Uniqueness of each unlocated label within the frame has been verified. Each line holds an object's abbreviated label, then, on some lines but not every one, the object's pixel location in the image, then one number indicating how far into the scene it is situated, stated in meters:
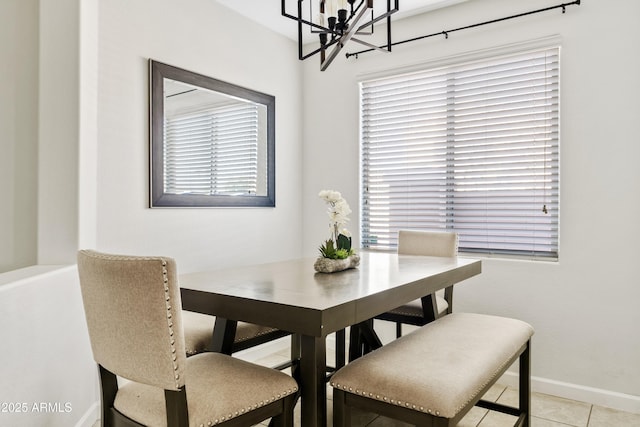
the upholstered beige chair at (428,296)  2.56
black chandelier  1.82
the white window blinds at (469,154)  2.90
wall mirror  2.76
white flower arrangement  2.11
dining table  1.36
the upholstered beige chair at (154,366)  1.20
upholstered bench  1.41
